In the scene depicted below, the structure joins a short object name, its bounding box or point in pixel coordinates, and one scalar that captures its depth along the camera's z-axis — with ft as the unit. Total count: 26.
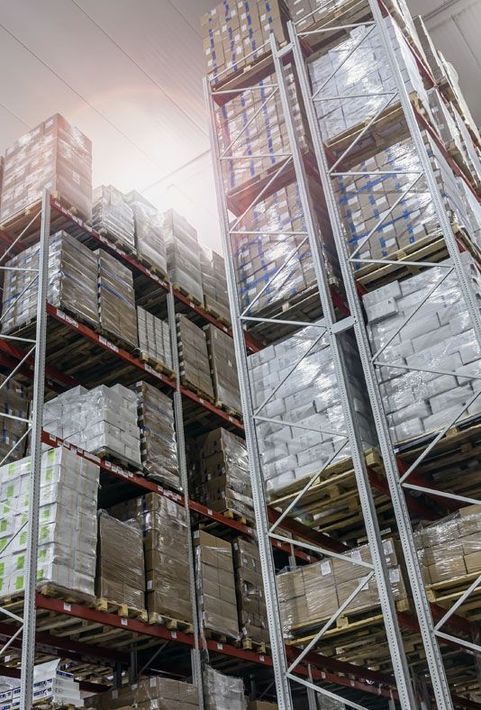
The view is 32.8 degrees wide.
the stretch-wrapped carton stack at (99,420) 28.71
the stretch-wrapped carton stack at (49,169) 33.42
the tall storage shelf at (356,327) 20.66
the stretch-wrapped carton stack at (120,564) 25.80
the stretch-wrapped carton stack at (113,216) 34.53
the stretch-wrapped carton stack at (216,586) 29.48
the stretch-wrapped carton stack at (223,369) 36.11
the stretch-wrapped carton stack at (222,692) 28.07
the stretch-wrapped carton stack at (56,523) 24.16
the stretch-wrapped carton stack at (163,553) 27.48
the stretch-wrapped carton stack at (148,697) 25.45
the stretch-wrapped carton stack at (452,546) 19.63
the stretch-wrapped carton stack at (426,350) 21.04
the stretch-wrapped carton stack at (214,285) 39.52
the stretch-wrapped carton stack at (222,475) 33.45
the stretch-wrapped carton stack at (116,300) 31.68
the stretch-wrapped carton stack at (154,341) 33.09
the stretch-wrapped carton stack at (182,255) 37.91
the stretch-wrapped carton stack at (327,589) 21.03
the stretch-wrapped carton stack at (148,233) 36.04
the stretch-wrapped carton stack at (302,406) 22.88
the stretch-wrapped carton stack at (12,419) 29.53
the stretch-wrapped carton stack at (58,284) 30.27
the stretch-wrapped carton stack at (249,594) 31.04
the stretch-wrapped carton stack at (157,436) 30.42
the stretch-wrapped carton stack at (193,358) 34.88
